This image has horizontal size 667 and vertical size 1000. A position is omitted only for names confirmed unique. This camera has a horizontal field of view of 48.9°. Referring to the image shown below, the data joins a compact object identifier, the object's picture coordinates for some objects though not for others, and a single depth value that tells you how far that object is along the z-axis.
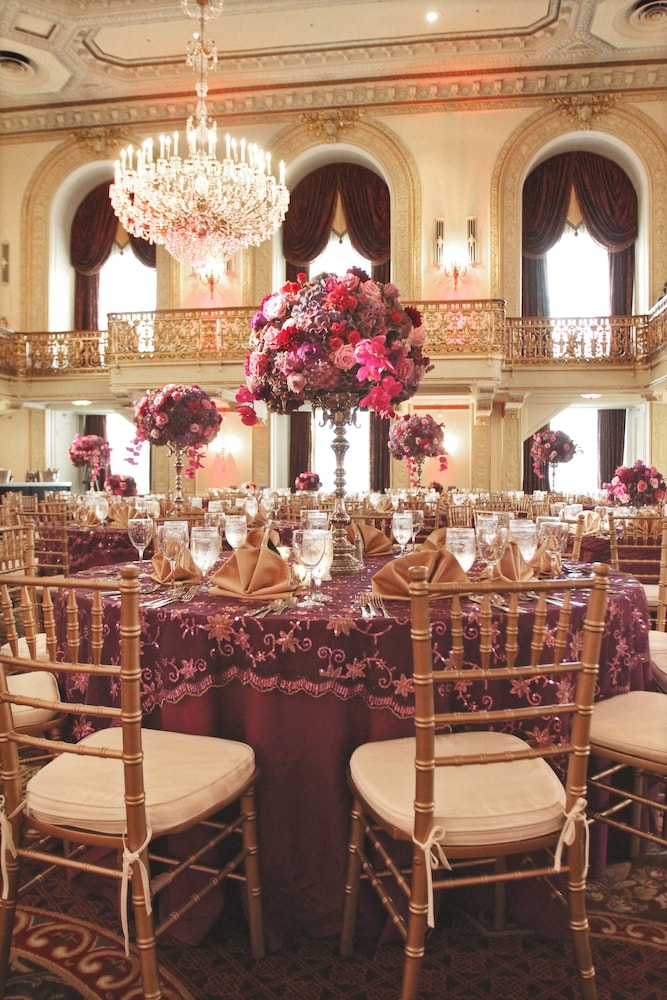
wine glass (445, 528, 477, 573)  2.15
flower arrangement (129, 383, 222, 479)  5.50
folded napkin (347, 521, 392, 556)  3.05
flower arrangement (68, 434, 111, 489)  9.42
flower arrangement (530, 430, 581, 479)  9.55
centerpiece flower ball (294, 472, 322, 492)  9.65
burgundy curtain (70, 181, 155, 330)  14.62
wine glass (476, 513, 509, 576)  2.22
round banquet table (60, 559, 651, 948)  1.84
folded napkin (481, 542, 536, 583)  2.10
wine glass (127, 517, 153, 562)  2.74
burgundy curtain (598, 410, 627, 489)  14.88
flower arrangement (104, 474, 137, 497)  7.34
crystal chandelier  8.23
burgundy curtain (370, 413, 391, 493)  14.56
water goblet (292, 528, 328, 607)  2.05
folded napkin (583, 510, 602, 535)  4.74
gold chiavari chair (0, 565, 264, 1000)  1.44
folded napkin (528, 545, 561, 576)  2.26
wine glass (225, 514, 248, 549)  2.52
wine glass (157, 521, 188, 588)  2.27
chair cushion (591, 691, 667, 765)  1.83
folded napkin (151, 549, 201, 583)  2.29
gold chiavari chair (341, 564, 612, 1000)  1.42
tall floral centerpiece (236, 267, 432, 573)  2.47
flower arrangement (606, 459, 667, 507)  5.77
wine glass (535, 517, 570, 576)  2.30
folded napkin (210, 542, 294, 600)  2.08
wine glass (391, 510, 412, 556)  2.81
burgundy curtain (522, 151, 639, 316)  13.31
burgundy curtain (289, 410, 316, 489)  14.79
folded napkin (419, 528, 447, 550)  2.44
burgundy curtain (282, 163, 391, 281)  13.83
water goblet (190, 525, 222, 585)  2.20
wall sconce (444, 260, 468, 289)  12.73
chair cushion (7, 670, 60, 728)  2.12
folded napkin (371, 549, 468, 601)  1.95
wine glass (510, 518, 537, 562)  2.28
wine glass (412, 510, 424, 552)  2.86
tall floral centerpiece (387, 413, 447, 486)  7.20
